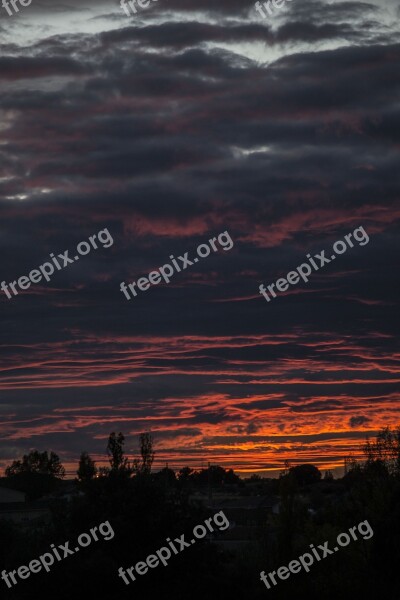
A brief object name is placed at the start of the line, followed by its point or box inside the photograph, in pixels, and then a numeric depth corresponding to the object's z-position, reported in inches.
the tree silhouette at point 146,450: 3100.4
